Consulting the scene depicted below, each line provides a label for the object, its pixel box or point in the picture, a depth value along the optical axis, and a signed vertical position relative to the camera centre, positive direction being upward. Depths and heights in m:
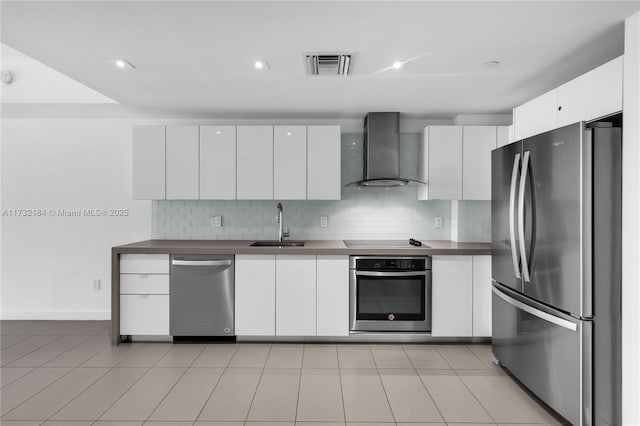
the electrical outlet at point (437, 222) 4.25 -0.09
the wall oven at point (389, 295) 3.50 -0.76
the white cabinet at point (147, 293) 3.52 -0.75
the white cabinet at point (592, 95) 1.96 +0.68
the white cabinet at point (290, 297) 3.51 -0.78
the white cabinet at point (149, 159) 3.87 +0.57
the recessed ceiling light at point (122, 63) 2.65 +1.08
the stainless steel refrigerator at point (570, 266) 1.92 -0.29
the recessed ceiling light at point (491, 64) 2.67 +1.09
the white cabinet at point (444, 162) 3.88 +0.55
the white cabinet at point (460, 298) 3.51 -0.78
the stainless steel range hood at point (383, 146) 3.93 +0.72
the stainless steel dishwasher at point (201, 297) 3.50 -0.78
